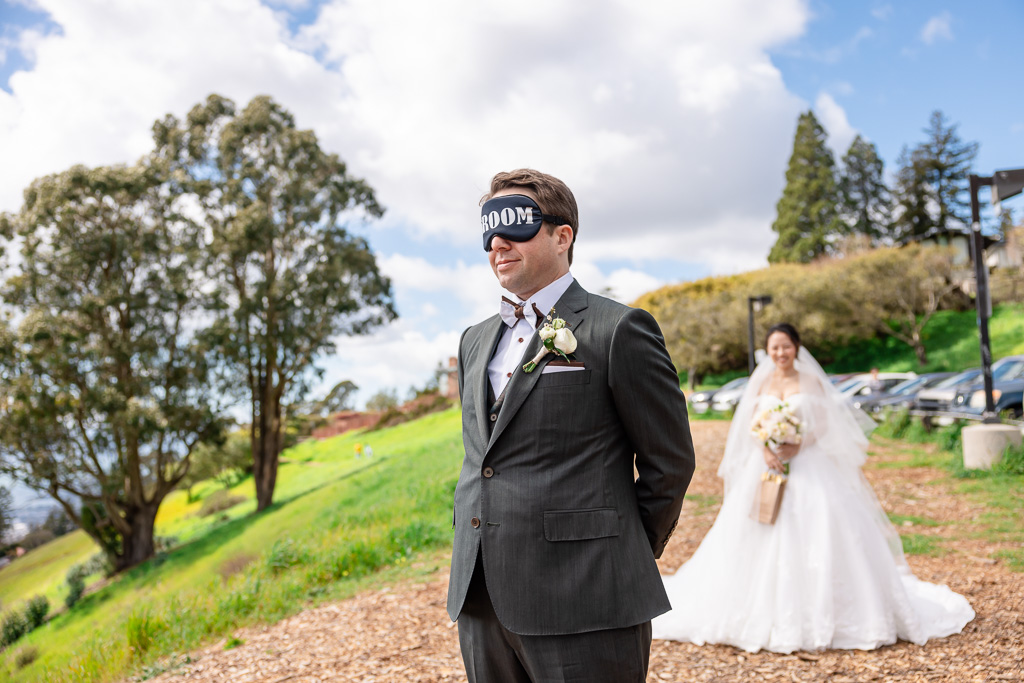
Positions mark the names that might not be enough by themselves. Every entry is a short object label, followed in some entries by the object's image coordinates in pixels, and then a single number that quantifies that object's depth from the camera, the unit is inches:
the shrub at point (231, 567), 418.9
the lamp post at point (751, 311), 712.4
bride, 179.2
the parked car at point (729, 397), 1012.8
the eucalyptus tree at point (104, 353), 772.6
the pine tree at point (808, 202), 1878.7
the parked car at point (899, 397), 733.3
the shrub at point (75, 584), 861.4
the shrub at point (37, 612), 778.6
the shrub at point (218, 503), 1448.1
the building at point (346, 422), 2151.8
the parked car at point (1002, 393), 529.0
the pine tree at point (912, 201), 1958.7
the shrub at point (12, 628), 708.0
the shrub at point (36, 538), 890.2
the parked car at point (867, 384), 840.8
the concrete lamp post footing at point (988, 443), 422.0
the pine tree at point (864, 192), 2043.6
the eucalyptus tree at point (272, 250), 884.0
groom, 80.0
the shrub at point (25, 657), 417.3
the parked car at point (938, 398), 609.6
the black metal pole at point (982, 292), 433.1
